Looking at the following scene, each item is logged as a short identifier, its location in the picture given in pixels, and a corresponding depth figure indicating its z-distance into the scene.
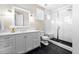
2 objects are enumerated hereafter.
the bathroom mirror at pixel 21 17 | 2.60
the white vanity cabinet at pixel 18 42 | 1.71
